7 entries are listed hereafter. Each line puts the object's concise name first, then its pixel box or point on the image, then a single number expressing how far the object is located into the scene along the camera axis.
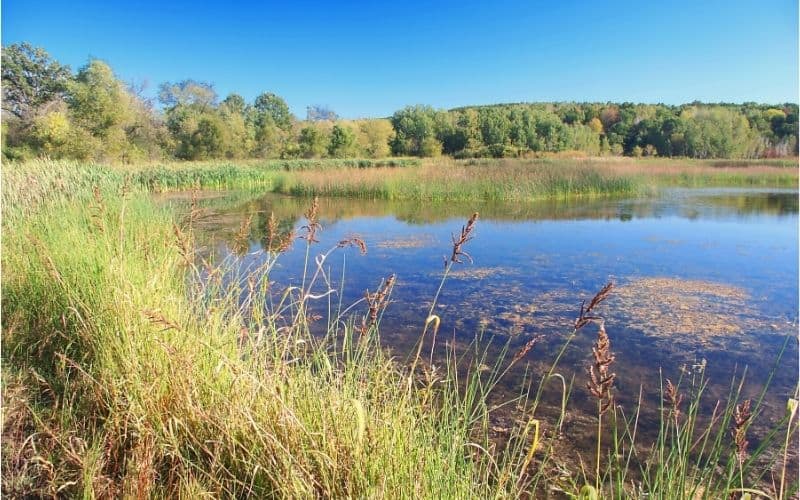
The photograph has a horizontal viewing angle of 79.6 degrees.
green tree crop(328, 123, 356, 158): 42.53
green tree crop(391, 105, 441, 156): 47.69
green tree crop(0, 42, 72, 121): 27.11
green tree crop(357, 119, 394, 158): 46.55
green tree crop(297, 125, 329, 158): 41.70
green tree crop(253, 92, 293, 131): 52.56
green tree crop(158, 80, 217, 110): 48.59
